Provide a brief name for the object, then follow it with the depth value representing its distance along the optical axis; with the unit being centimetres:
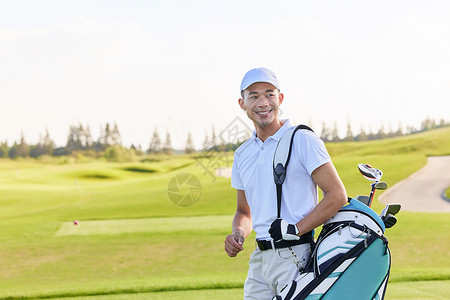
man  321
